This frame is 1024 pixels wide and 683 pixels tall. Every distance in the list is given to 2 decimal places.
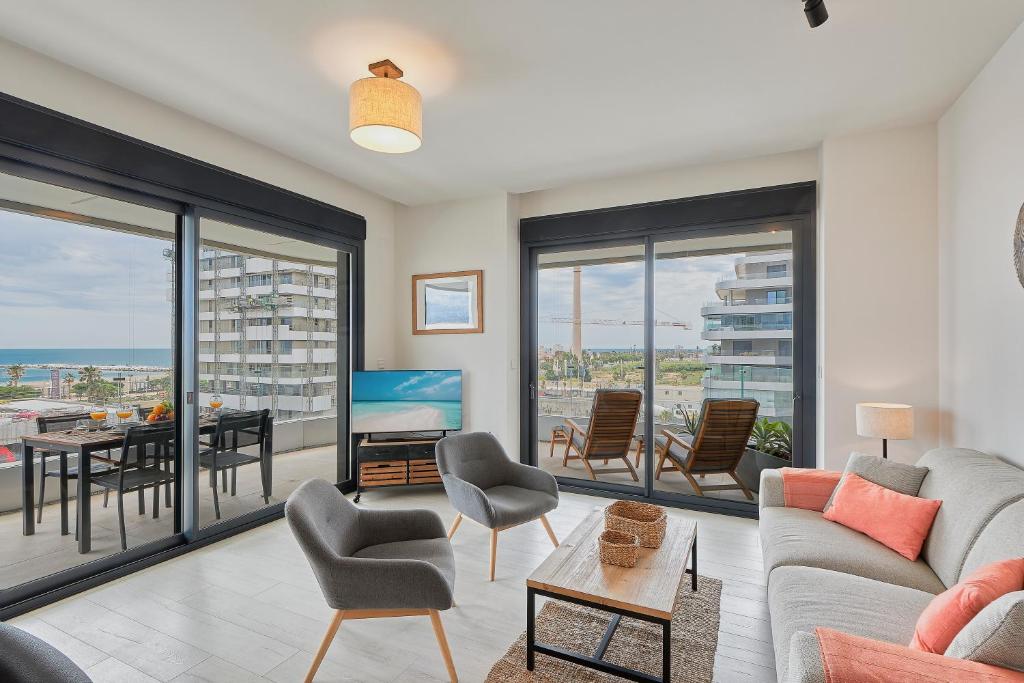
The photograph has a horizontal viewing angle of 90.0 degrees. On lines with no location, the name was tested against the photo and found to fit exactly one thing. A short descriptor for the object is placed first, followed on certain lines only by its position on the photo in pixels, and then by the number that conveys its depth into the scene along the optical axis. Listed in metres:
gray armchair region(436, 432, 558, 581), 2.88
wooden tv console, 4.36
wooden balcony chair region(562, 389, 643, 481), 4.39
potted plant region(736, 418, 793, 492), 3.85
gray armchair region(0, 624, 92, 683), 0.92
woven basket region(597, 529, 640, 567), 2.06
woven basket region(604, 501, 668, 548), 2.27
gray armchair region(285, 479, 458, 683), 1.91
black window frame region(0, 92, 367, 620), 2.47
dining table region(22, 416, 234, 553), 2.64
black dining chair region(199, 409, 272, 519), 3.49
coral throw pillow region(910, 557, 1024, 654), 1.39
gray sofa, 1.68
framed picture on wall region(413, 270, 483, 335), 4.75
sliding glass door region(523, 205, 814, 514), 3.86
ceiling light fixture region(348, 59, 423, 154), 2.40
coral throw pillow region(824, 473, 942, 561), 2.24
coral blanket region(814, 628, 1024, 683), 1.19
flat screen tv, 4.48
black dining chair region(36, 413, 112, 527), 2.67
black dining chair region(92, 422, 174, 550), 3.00
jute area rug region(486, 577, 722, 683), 2.02
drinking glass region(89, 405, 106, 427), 2.88
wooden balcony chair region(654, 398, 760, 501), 3.96
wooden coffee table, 1.78
